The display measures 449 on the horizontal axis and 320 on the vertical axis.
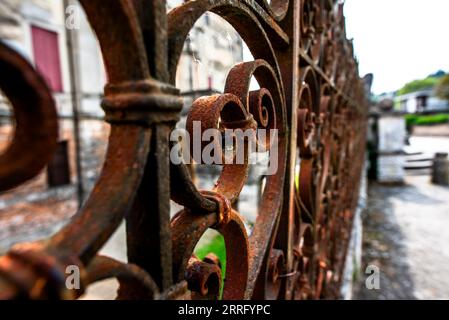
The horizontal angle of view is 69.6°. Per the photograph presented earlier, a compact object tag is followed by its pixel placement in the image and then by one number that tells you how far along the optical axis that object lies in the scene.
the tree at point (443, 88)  30.22
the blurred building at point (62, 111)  7.54
